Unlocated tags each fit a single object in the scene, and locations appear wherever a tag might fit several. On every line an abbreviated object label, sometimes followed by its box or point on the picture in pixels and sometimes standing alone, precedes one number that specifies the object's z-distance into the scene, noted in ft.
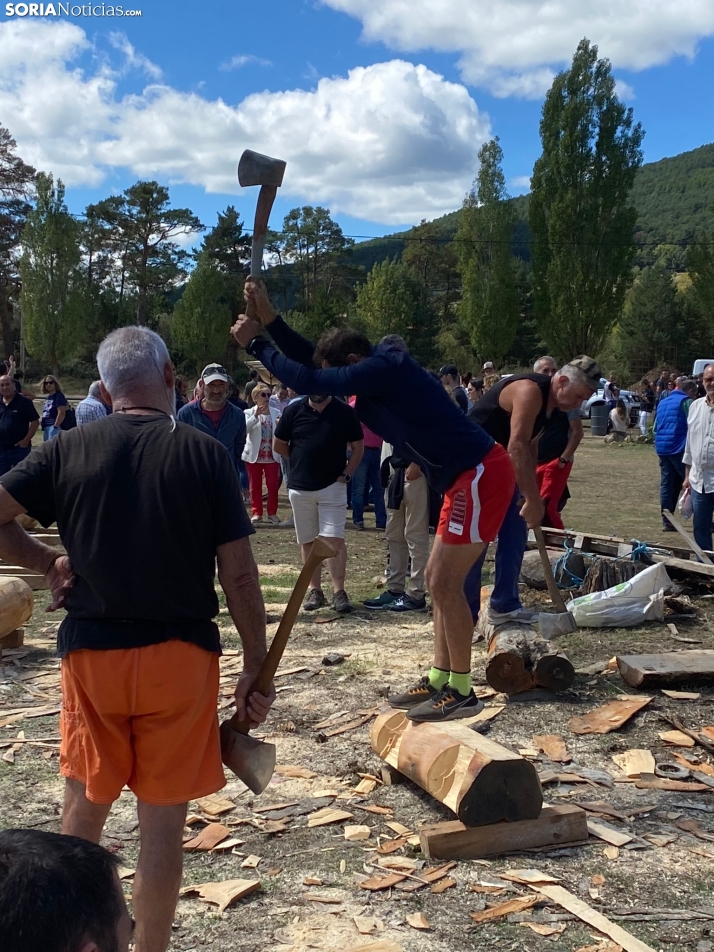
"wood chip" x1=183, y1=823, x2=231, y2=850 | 13.56
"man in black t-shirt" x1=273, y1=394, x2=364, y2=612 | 27.14
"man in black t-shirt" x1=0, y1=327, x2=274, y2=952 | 9.09
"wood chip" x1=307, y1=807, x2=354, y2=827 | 14.34
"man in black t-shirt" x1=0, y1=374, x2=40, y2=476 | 37.22
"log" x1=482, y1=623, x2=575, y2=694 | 19.29
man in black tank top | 19.33
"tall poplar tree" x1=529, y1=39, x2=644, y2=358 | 161.27
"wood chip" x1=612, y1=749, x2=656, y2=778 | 16.11
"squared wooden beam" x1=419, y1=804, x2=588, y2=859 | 13.08
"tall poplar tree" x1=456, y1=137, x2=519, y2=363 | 196.44
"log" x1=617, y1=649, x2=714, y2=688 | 19.81
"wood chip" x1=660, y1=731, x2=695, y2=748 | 17.35
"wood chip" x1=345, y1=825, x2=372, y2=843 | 13.82
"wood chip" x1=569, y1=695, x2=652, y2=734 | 17.99
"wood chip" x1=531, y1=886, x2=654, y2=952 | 10.77
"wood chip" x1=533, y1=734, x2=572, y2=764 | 16.70
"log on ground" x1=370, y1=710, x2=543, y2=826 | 13.29
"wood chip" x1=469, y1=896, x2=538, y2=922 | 11.50
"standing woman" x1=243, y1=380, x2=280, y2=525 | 43.32
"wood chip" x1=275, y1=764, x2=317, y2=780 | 16.11
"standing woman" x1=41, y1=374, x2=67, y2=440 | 49.19
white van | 120.07
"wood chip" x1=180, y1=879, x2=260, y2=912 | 11.89
